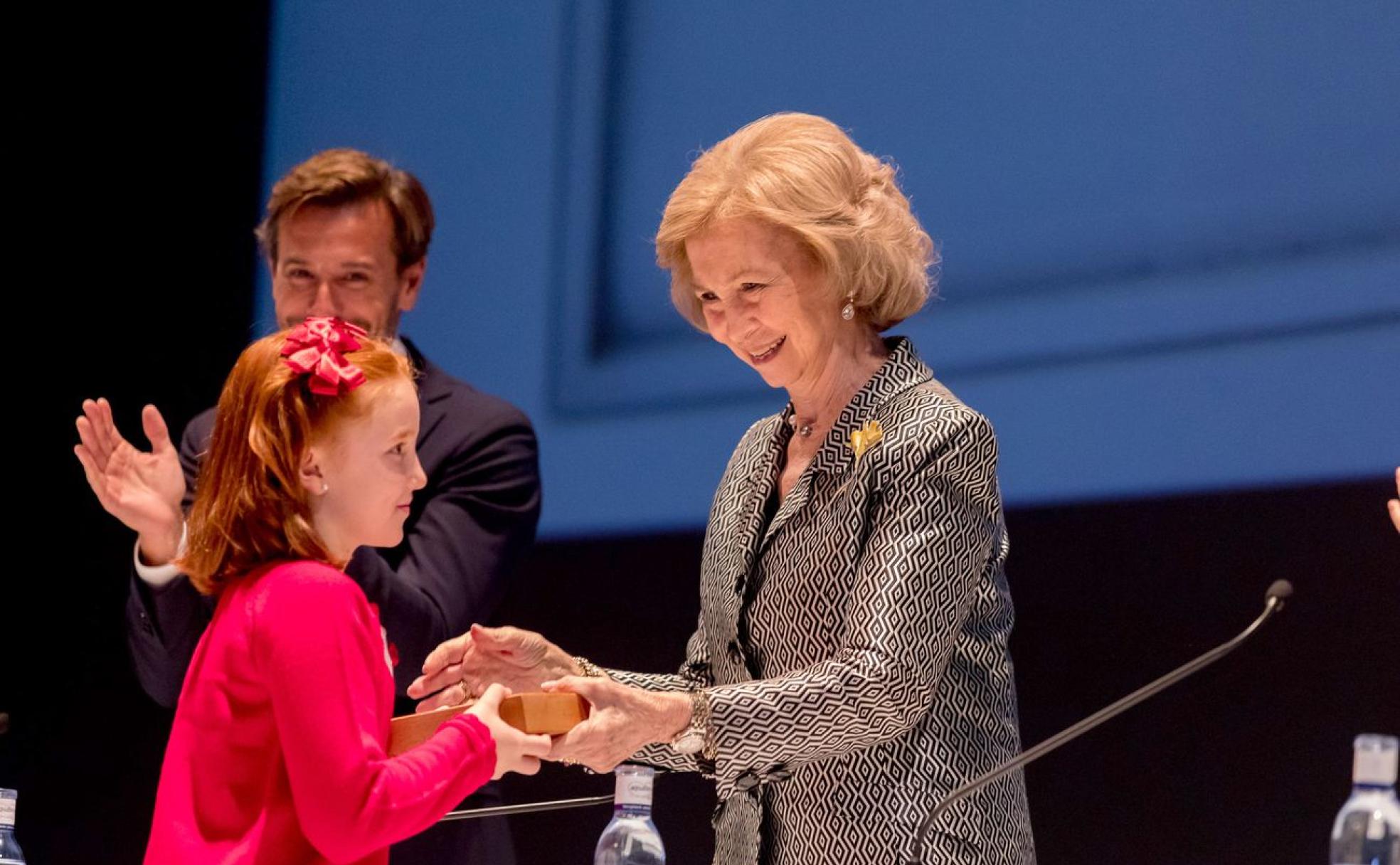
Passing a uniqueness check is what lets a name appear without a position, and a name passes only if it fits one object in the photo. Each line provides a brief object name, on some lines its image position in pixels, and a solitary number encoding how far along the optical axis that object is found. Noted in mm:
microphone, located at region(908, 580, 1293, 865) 6339
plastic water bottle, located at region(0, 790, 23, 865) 6826
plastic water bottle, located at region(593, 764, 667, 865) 6801
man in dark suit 6742
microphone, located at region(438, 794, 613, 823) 6519
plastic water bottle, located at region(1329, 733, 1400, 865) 6320
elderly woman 6395
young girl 6241
